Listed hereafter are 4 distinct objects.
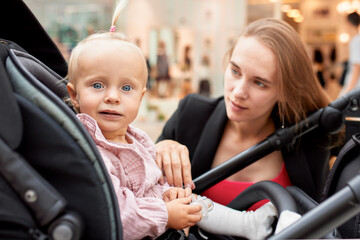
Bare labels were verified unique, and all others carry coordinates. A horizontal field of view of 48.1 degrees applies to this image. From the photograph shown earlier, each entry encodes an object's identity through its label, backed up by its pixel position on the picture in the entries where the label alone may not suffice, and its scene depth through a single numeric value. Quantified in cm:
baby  82
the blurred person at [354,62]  326
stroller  63
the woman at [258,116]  134
